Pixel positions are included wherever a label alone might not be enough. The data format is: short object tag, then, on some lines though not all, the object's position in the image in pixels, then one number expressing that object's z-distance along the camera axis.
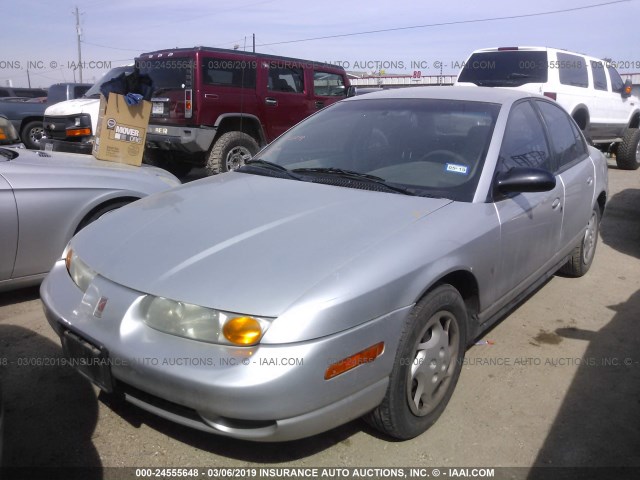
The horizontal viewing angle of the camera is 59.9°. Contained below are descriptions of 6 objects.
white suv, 8.36
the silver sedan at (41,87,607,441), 2.02
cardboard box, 5.13
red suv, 7.78
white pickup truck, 8.57
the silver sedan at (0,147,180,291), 3.63
